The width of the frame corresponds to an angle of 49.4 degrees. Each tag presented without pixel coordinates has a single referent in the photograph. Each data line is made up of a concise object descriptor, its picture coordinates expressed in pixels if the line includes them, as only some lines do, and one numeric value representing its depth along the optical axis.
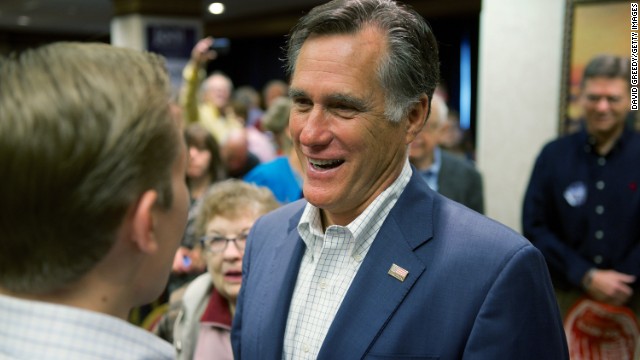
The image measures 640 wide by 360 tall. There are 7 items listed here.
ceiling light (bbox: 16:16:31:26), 15.30
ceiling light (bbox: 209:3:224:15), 13.27
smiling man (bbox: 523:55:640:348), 3.12
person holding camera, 5.79
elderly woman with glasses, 2.26
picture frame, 3.96
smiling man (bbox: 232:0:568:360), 1.45
